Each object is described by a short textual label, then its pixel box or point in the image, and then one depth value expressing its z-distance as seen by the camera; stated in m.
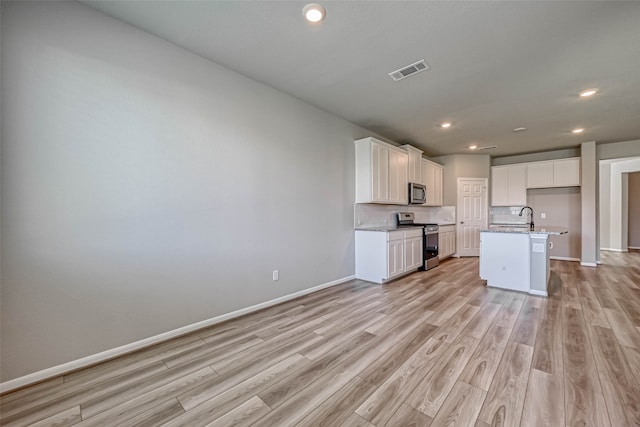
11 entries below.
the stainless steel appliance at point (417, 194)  5.34
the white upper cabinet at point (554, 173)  6.00
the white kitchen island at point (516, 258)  3.64
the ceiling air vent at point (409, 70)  2.75
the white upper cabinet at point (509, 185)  6.62
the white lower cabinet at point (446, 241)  6.07
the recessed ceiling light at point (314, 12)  2.00
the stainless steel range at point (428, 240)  5.18
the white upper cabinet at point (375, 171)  4.37
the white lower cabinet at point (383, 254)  4.16
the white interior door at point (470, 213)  6.75
